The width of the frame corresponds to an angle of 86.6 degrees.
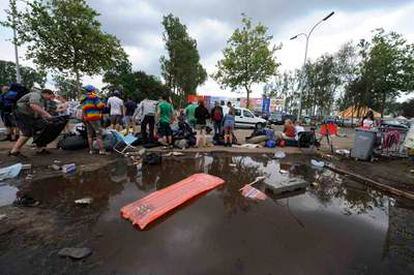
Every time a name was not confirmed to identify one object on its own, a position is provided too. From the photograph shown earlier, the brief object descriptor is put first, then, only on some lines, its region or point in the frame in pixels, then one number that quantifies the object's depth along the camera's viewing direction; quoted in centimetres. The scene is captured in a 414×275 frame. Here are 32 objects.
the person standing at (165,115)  738
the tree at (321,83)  2939
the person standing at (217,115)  887
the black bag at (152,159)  565
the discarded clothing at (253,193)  387
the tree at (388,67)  2591
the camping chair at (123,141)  675
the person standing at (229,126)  865
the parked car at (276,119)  2652
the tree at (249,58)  2432
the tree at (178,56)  3198
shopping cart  748
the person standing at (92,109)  577
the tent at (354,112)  3068
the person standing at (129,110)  1002
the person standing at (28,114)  519
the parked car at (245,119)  1880
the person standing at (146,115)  754
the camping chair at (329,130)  862
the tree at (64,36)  1284
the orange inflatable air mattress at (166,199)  295
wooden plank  432
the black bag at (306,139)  899
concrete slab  411
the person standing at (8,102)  670
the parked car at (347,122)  3253
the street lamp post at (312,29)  1452
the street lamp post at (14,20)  1278
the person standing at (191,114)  914
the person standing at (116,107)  818
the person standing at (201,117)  795
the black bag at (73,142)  650
